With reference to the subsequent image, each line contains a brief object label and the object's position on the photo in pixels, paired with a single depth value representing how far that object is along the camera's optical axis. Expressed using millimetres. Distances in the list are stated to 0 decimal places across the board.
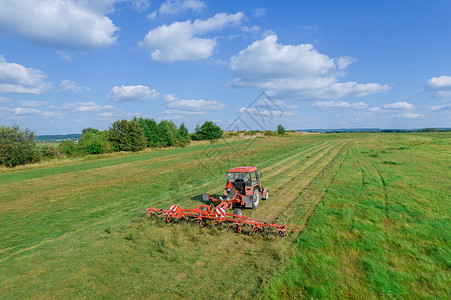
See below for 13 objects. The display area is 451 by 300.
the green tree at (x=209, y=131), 82000
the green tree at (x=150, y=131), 61606
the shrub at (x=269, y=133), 101025
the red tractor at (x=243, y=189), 11328
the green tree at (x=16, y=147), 31781
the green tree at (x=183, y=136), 71000
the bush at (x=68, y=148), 45966
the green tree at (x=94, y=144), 47500
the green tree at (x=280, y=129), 109500
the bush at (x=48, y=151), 38000
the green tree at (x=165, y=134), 65944
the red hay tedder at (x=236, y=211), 8766
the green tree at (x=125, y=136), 51156
